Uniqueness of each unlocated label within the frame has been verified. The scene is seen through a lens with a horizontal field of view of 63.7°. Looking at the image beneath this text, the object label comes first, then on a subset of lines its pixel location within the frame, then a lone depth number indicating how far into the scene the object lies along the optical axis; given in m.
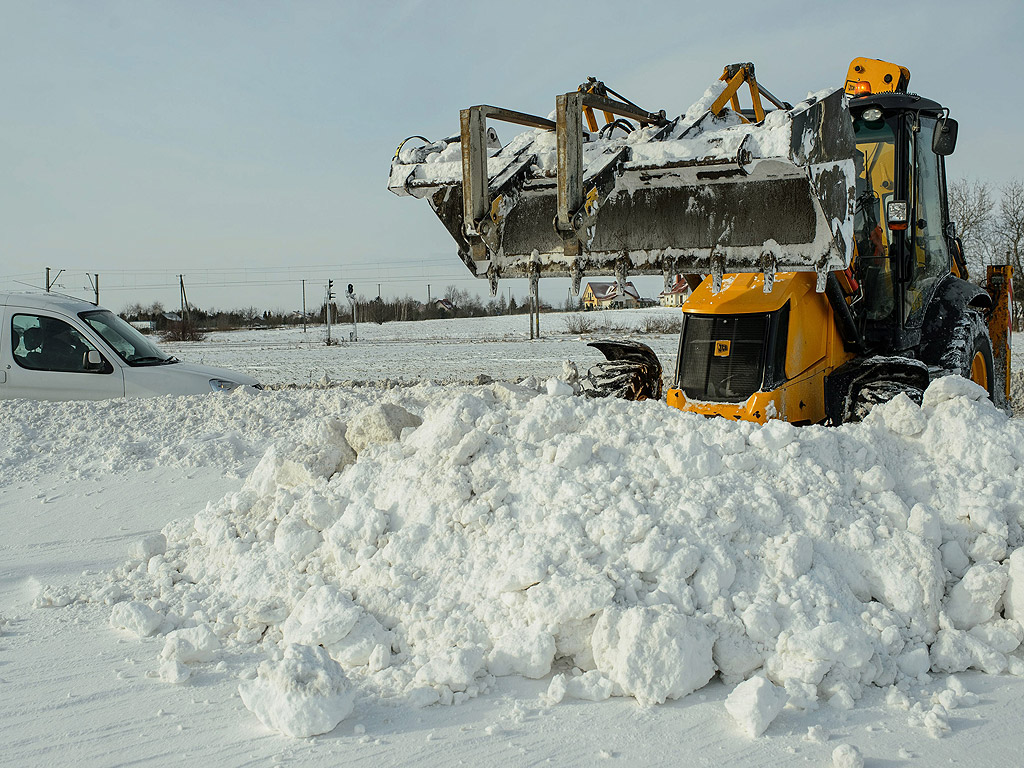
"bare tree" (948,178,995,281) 28.20
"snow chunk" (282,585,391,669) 3.53
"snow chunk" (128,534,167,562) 4.74
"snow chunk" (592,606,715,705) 3.22
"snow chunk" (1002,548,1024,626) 3.59
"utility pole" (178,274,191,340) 38.14
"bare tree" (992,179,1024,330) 29.94
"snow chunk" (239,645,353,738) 3.01
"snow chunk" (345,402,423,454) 5.06
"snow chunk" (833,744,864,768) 2.78
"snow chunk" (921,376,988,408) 4.67
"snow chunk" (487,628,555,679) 3.39
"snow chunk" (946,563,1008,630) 3.62
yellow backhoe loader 5.45
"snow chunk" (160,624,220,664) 3.53
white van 9.00
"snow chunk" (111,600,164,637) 3.84
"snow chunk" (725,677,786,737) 3.01
